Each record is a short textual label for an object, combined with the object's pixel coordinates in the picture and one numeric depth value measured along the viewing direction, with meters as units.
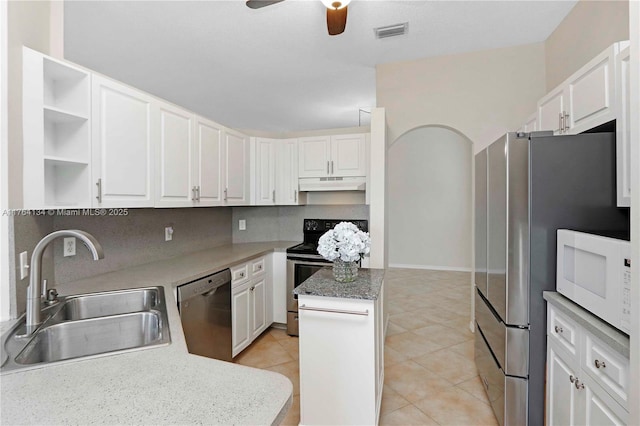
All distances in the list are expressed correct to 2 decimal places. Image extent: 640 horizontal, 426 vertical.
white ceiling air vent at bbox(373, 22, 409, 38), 2.75
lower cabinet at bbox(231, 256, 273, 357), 2.69
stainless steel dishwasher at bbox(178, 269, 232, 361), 2.10
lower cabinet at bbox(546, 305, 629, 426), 1.13
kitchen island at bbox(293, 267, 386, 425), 1.72
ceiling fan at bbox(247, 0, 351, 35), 1.87
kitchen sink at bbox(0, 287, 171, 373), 1.12
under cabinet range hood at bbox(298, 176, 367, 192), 3.48
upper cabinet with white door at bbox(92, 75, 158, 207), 1.78
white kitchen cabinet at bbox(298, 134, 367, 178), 3.48
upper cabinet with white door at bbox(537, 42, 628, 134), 1.59
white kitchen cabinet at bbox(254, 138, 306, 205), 3.64
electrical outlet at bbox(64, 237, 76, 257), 1.92
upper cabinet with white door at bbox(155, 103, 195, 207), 2.28
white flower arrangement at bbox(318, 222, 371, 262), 1.86
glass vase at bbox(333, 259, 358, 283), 1.97
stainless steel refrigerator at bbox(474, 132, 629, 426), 1.59
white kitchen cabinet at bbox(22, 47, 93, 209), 1.51
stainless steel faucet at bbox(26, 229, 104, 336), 1.22
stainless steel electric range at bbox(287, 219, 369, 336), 3.19
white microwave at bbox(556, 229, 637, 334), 1.12
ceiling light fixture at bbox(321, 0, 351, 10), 1.92
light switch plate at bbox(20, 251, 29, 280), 1.36
